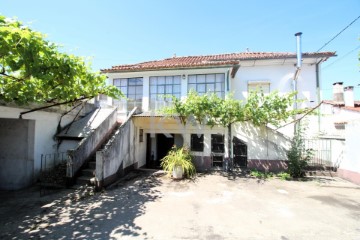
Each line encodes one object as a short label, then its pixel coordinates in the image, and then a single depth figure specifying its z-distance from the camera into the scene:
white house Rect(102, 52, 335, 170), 10.35
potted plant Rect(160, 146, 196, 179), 8.98
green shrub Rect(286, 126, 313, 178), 9.11
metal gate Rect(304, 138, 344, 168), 9.59
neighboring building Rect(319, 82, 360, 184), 8.52
